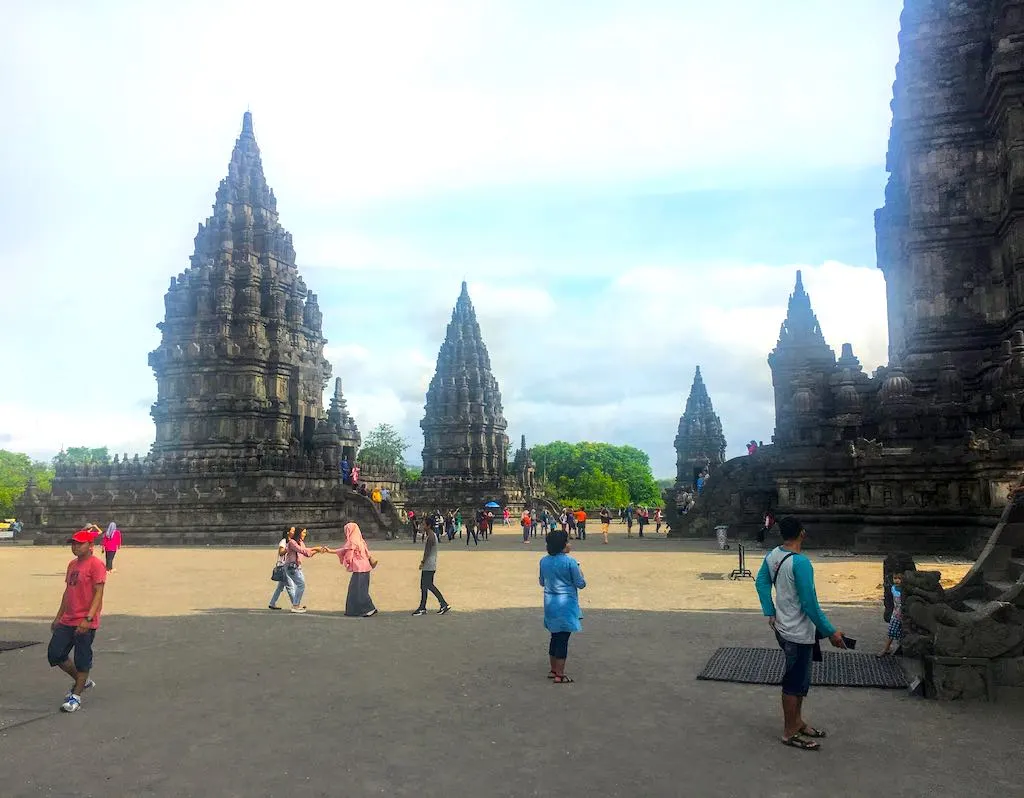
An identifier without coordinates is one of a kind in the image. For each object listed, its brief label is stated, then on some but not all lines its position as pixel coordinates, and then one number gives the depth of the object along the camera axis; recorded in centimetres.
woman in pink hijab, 1196
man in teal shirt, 573
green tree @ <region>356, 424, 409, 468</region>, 9356
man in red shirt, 705
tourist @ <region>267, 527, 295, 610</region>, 1253
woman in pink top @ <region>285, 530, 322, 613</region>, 1249
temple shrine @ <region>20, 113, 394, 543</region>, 3309
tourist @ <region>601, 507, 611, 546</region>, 3312
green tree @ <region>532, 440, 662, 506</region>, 10181
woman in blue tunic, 776
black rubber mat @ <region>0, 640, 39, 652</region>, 955
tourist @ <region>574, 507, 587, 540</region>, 3459
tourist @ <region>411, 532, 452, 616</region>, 1207
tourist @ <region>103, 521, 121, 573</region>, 1873
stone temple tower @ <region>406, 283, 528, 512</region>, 6425
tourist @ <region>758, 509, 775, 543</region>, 2470
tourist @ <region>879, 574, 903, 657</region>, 836
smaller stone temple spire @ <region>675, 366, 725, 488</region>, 7431
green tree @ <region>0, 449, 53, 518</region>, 6712
